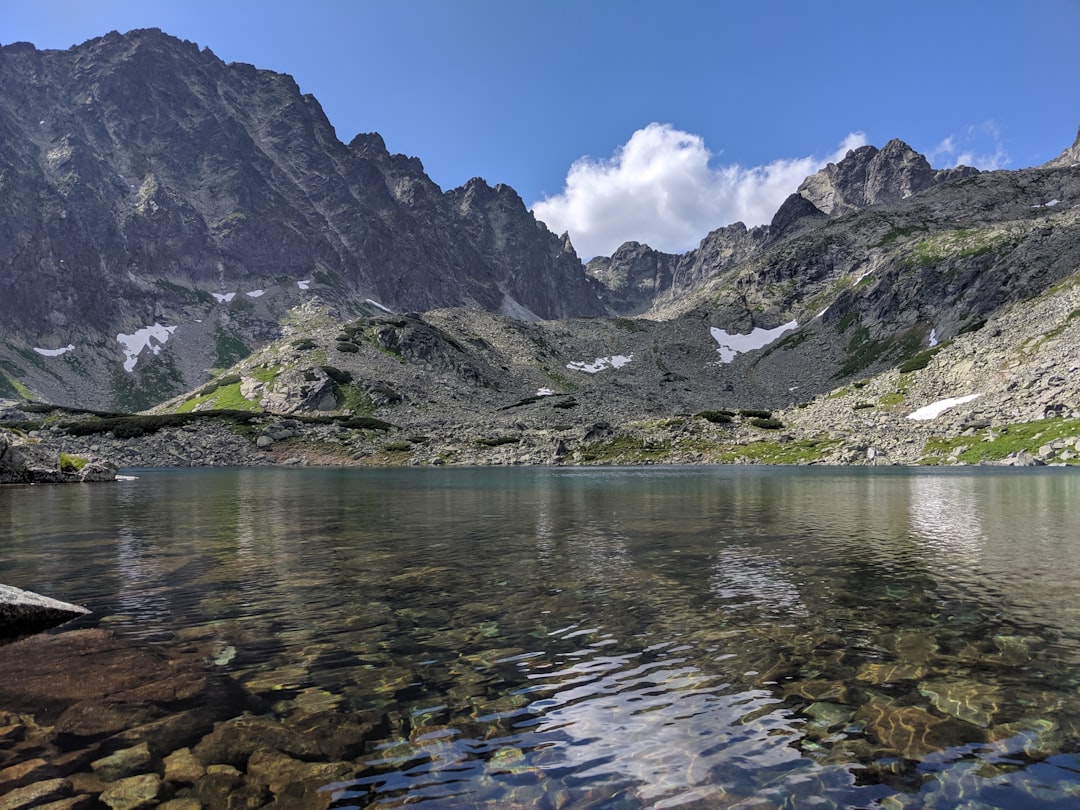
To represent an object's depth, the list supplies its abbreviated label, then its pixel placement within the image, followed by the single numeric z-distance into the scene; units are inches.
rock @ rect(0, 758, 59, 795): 305.1
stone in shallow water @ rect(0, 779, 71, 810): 288.4
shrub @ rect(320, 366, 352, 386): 7204.7
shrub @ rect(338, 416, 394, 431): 5836.6
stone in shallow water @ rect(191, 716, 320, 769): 335.9
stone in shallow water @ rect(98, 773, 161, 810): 290.2
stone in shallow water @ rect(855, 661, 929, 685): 446.9
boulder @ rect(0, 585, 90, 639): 570.3
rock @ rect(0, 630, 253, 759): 374.0
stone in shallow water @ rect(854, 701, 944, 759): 348.5
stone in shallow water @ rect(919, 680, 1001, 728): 389.1
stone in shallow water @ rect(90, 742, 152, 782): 316.4
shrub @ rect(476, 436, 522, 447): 5270.7
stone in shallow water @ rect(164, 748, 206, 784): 314.3
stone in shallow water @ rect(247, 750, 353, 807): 309.5
